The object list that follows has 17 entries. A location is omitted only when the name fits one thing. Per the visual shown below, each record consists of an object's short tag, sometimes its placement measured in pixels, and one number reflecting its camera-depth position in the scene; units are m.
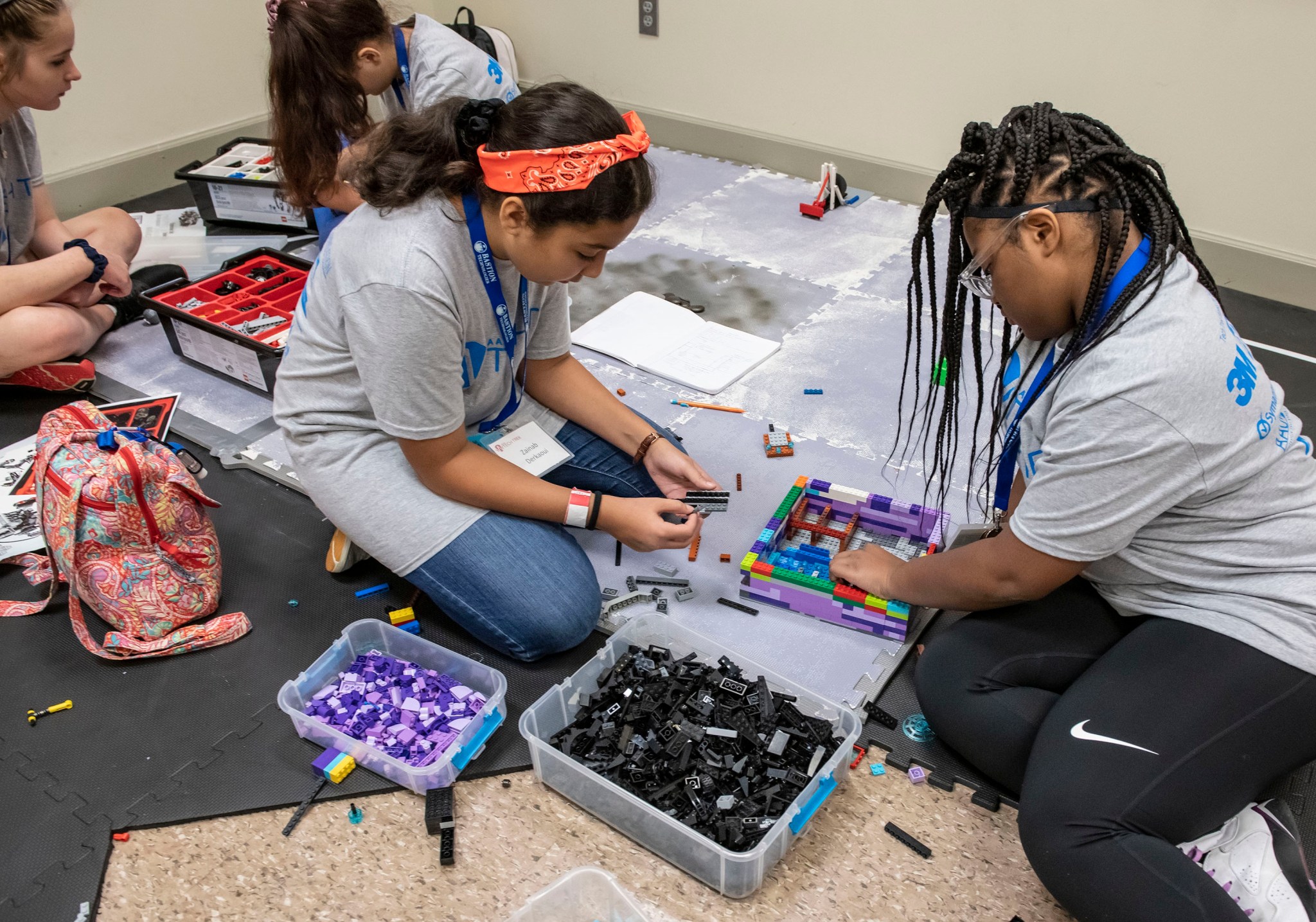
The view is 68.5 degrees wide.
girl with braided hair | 1.44
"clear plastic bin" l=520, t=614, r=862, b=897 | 1.62
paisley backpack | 1.98
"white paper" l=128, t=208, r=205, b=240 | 3.91
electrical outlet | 4.62
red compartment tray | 2.92
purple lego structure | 2.10
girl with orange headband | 1.70
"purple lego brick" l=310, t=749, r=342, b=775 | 1.85
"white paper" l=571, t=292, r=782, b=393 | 3.03
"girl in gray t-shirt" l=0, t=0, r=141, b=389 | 2.48
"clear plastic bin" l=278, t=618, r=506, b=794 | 1.82
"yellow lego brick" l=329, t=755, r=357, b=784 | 1.84
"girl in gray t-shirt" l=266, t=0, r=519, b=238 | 2.54
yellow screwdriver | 1.96
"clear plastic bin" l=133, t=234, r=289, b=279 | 3.68
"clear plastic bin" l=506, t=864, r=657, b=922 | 1.54
